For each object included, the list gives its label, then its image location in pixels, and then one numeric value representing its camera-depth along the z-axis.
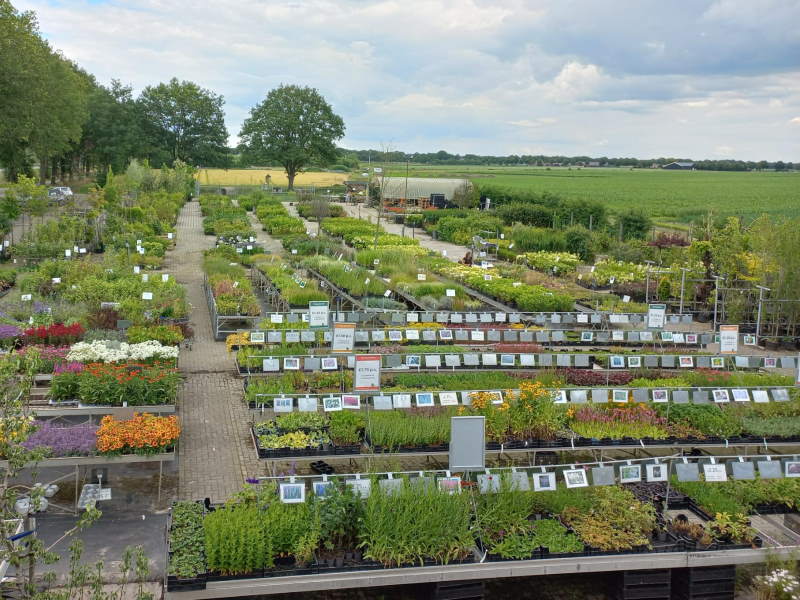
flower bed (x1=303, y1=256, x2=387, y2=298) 20.19
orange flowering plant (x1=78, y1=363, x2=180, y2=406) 10.64
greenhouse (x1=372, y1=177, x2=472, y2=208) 50.09
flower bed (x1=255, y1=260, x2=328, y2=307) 18.80
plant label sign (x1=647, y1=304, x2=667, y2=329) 14.71
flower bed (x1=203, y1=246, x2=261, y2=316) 17.72
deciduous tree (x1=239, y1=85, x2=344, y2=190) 64.06
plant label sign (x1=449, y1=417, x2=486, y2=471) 7.79
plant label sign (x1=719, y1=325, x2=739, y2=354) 12.55
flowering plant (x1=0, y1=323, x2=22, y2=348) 13.88
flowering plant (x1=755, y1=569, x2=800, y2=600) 6.54
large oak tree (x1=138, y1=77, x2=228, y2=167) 69.44
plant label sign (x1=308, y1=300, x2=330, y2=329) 13.30
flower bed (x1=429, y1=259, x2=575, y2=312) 19.50
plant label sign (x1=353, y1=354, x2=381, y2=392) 9.23
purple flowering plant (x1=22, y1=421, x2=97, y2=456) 9.02
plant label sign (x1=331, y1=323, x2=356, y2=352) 10.91
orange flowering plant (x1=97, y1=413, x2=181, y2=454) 9.04
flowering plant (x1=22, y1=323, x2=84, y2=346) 13.73
